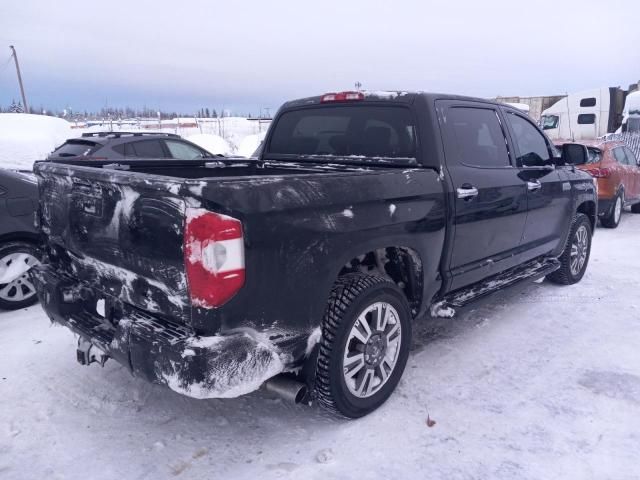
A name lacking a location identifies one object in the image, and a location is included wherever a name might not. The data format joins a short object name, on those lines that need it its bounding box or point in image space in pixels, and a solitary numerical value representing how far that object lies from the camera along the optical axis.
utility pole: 33.31
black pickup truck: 2.26
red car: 9.23
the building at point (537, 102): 24.10
